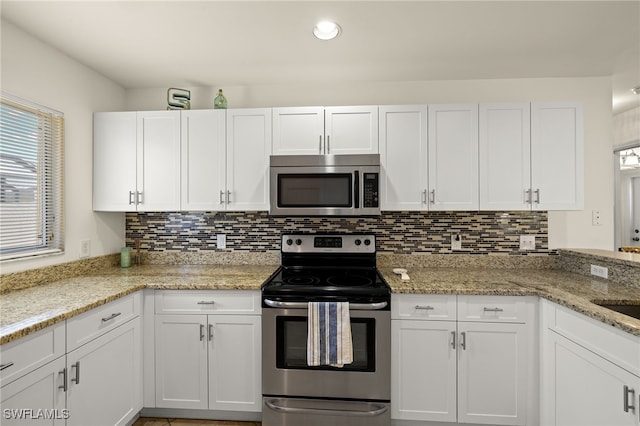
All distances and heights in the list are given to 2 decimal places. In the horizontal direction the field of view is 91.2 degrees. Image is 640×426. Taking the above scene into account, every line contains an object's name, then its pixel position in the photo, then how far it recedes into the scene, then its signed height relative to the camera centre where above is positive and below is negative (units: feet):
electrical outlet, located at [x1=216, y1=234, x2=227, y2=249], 8.60 -0.71
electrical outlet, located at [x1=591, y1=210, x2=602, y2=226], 8.01 -0.07
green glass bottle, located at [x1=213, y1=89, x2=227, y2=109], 7.87 +2.85
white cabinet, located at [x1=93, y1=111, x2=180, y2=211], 7.72 +1.34
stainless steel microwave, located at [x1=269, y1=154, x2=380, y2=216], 7.06 +0.70
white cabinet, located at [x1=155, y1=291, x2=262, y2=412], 6.43 -2.79
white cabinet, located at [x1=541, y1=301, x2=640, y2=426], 4.07 -2.35
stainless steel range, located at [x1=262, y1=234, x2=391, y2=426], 6.10 -2.97
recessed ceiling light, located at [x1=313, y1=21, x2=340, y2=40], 5.75 +3.49
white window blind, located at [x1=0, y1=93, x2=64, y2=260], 5.73 +0.71
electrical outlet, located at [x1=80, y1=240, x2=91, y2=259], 7.33 -0.79
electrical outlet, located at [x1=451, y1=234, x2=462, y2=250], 8.18 -0.70
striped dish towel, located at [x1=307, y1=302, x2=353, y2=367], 5.96 -2.32
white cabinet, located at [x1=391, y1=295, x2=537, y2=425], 6.03 -2.83
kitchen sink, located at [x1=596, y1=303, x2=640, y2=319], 5.36 -1.61
